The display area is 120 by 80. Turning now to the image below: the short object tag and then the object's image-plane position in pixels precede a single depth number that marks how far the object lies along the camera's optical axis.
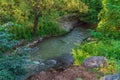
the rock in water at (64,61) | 8.18
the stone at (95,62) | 6.23
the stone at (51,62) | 8.41
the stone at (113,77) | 4.76
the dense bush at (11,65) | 5.34
